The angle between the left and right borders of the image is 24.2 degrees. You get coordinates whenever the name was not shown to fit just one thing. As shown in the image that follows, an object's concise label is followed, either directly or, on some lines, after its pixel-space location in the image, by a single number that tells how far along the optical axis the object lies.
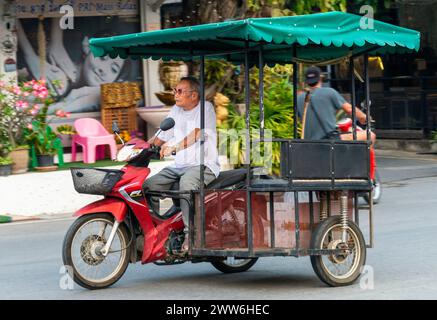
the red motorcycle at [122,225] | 7.96
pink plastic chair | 15.33
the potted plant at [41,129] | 14.02
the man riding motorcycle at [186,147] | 8.33
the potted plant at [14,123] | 13.65
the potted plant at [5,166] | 13.45
